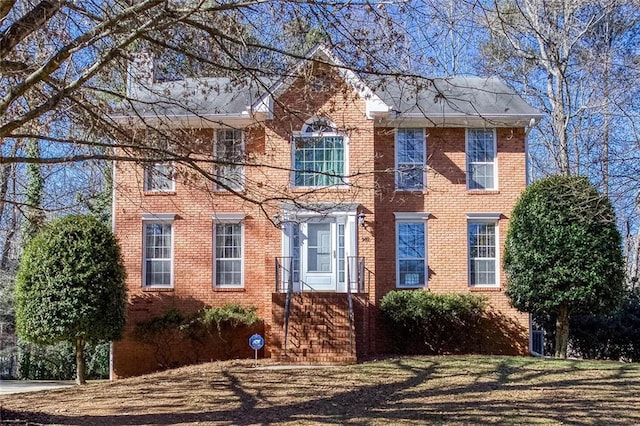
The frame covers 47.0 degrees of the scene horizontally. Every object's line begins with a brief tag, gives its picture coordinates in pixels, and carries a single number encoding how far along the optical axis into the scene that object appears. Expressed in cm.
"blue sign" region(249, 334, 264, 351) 1449
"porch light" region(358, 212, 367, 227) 1719
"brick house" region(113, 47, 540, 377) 1723
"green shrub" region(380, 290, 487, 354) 1675
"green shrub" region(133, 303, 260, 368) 1722
